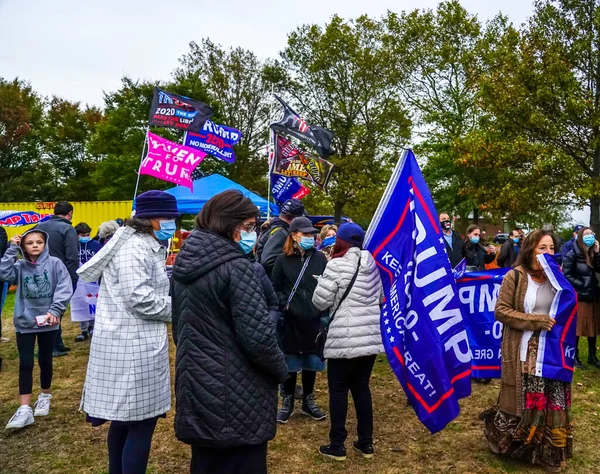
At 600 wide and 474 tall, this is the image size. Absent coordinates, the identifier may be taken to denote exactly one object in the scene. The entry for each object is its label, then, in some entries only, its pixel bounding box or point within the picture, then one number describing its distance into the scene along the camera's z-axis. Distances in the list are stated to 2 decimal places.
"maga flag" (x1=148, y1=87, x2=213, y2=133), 10.87
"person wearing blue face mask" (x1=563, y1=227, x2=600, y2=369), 6.58
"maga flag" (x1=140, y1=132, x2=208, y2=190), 9.86
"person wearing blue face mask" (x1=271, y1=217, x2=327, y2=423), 4.58
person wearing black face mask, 6.69
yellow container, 19.44
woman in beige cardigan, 3.79
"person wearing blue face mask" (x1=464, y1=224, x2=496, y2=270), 7.62
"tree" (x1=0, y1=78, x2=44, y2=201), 33.12
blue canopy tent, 13.80
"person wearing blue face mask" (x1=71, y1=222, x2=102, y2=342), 7.29
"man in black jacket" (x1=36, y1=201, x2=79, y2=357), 7.00
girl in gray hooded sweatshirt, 4.52
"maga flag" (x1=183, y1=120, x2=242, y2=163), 10.97
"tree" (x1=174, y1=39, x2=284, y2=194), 30.92
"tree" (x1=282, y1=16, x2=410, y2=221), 27.44
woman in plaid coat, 2.91
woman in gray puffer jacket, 3.87
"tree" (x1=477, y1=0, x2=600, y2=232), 17.02
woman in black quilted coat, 2.35
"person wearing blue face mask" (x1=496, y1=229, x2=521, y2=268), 9.11
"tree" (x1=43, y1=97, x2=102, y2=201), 35.88
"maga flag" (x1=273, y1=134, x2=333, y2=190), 10.47
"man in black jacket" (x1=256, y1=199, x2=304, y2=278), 5.16
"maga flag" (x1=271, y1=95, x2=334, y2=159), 10.56
